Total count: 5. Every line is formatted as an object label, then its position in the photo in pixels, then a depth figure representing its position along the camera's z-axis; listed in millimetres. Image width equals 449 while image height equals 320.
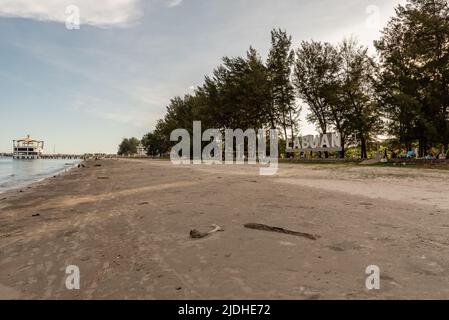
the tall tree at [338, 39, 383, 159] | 44594
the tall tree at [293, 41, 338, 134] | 48219
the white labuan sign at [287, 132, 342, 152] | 44031
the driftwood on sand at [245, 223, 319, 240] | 6552
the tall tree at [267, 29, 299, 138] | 53406
